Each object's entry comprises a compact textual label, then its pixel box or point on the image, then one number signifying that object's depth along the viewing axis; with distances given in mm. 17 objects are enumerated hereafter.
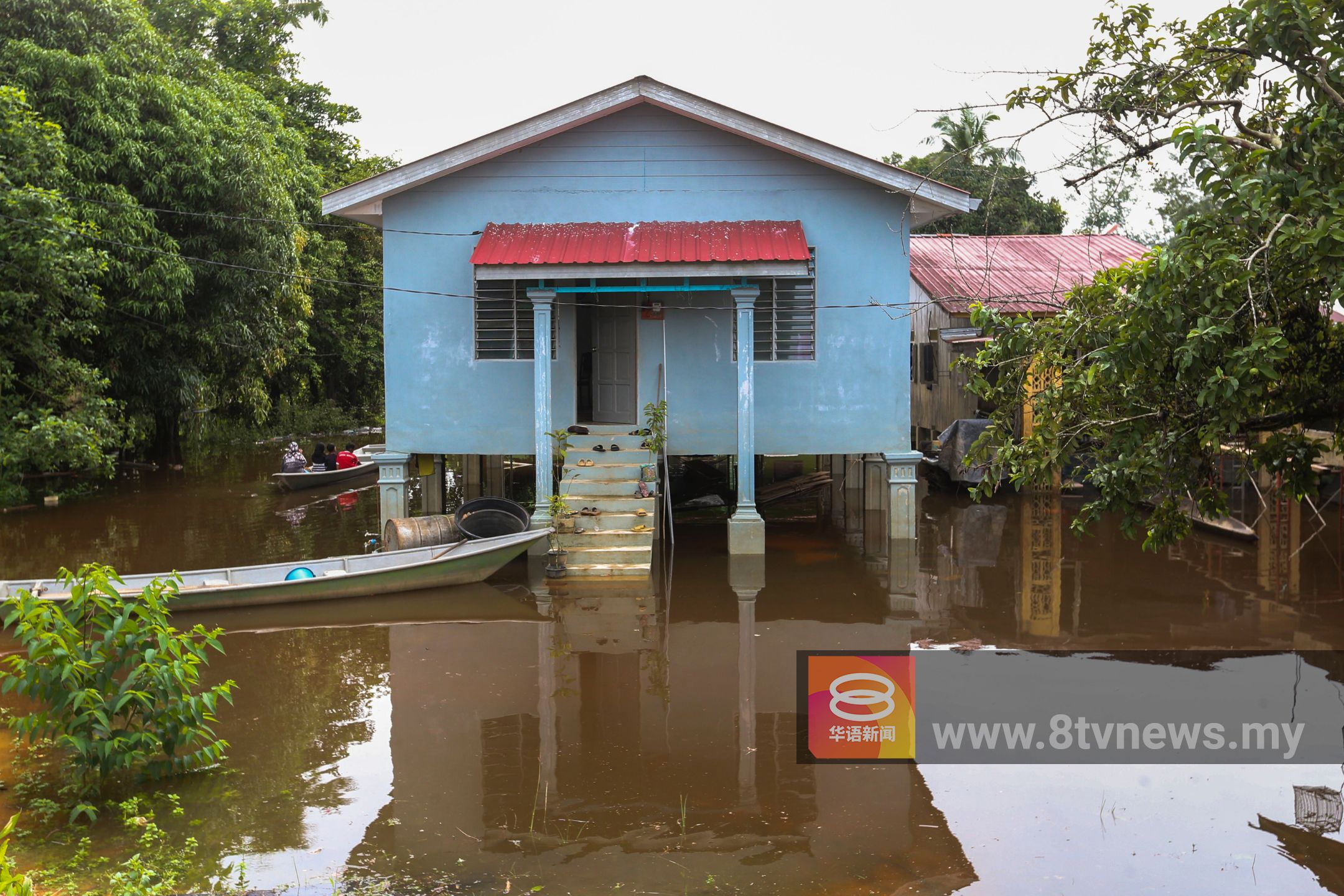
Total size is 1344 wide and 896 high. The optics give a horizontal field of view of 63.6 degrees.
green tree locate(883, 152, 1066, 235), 32469
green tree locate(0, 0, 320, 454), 19219
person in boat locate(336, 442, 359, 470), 23328
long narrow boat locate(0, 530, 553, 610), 11367
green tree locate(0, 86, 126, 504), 16016
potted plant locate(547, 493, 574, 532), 13625
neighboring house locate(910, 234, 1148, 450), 21328
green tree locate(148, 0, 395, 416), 32031
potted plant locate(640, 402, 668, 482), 14672
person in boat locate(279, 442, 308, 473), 22062
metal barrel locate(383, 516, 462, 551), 13570
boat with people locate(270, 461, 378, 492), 21766
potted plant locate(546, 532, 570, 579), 13336
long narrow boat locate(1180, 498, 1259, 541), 15000
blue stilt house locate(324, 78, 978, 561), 15023
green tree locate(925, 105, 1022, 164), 30973
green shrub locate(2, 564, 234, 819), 6535
